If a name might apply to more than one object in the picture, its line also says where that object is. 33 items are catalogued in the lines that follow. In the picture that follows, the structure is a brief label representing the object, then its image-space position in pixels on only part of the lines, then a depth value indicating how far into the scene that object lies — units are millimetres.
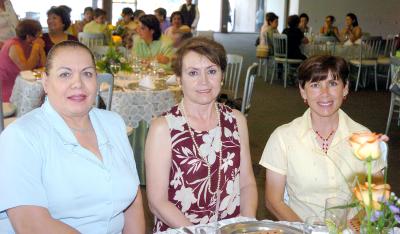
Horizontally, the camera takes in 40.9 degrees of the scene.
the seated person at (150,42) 6121
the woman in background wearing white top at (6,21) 6246
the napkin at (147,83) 4434
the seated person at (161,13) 10778
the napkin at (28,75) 4688
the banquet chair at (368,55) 9797
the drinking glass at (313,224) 1476
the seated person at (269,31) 10898
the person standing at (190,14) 13812
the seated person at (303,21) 12070
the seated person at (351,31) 10586
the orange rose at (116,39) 8016
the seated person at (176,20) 9112
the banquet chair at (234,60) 5977
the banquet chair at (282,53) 10031
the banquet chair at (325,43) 9633
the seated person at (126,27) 8851
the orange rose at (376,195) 1206
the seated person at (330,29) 11211
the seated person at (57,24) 6199
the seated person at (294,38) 10016
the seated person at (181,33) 6646
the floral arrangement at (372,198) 1128
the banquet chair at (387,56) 10188
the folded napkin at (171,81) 4641
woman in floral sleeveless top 2242
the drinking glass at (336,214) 1373
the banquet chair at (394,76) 6013
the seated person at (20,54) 5062
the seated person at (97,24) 9852
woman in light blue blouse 1692
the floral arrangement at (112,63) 4918
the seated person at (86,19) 11258
